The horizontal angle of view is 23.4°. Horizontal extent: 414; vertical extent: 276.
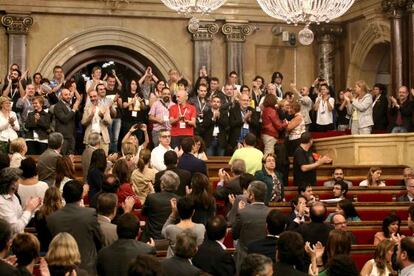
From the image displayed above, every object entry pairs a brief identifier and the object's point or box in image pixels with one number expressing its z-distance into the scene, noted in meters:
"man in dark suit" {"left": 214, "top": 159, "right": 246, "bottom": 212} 10.48
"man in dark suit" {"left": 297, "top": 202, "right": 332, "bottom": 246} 8.84
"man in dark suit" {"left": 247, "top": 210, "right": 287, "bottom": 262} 7.85
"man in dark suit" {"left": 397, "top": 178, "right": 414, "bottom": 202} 12.20
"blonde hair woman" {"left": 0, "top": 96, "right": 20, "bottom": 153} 13.28
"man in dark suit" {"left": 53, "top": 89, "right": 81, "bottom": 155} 14.14
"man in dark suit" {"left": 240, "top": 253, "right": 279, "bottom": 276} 6.34
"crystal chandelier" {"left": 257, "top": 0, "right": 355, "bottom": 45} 12.87
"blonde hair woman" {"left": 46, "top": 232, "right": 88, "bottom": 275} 6.41
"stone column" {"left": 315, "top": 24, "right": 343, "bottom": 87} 21.56
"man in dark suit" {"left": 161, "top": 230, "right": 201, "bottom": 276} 7.07
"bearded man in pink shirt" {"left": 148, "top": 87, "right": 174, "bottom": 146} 14.99
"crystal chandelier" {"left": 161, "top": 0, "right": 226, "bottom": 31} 14.17
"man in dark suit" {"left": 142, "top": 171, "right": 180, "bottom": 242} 9.20
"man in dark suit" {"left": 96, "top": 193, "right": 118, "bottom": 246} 8.18
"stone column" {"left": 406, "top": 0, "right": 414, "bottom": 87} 19.22
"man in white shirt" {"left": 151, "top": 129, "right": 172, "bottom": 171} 12.13
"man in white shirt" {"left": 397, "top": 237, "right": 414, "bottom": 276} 7.06
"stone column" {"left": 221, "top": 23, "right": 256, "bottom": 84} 20.97
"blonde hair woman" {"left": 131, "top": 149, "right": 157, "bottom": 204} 11.12
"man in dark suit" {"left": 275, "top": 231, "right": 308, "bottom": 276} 6.85
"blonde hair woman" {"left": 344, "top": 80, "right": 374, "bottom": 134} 15.99
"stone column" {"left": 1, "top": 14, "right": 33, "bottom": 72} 19.62
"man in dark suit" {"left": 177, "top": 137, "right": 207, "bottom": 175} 11.20
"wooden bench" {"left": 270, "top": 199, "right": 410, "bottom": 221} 11.69
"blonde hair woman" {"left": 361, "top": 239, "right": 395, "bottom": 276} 8.06
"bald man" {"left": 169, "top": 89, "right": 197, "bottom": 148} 14.42
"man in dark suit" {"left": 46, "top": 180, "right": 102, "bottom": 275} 7.93
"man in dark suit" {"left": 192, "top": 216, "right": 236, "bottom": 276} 7.73
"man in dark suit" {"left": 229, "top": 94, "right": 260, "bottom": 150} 15.26
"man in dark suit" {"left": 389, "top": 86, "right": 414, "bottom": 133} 15.89
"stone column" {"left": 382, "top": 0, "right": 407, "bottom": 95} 19.50
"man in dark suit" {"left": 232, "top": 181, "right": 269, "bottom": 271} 8.76
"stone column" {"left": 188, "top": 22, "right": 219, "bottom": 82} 20.75
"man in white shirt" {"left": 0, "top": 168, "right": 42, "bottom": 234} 8.05
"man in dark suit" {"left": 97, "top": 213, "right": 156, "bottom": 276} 7.32
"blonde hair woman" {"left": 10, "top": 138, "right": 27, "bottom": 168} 10.94
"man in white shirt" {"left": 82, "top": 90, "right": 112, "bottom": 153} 14.40
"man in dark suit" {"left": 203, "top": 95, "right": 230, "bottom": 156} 15.20
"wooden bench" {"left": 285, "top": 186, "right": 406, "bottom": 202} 12.89
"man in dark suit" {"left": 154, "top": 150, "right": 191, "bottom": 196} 10.35
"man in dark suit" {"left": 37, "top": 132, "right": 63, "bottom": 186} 10.70
